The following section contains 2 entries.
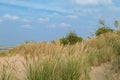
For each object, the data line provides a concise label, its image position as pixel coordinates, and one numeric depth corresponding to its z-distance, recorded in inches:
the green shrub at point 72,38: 578.7
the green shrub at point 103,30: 638.3
